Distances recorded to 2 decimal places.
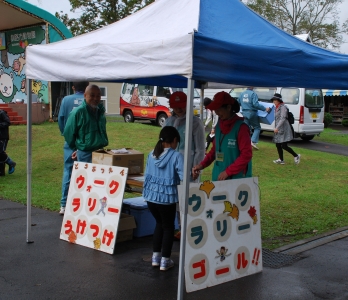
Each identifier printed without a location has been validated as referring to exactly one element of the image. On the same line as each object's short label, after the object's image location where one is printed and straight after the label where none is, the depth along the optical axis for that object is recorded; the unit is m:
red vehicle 22.22
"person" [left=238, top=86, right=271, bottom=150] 13.82
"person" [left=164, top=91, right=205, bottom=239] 6.18
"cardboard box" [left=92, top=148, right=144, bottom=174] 6.42
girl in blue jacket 5.19
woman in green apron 5.26
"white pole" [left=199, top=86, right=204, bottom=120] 7.27
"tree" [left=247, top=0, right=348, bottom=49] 47.03
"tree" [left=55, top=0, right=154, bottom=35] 38.75
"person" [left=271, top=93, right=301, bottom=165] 12.47
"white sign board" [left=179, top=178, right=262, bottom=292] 4.67
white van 18.42
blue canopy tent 4.32
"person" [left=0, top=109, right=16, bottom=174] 11.02
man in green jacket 6.90
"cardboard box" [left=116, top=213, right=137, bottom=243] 6.41
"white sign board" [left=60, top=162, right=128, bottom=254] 6.07
